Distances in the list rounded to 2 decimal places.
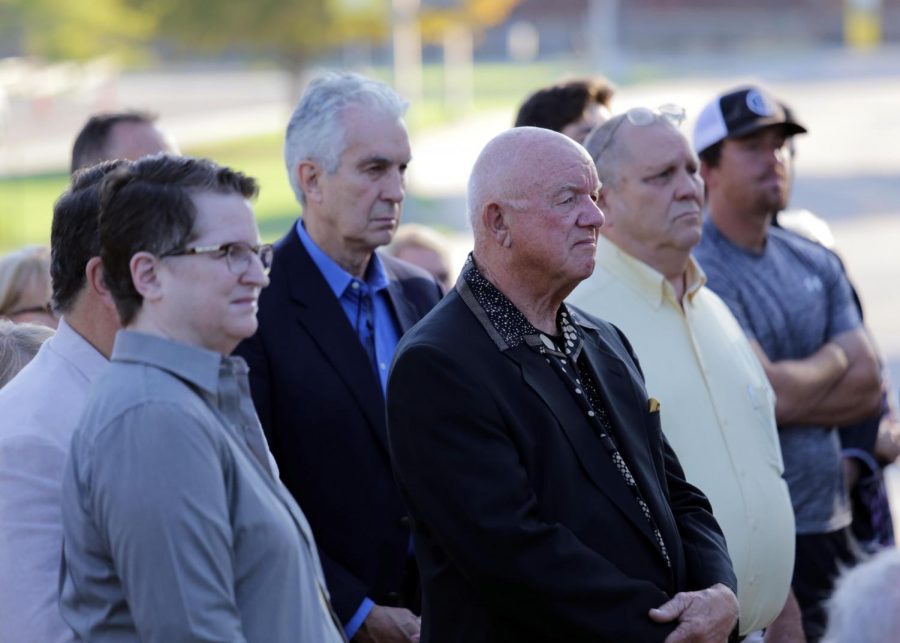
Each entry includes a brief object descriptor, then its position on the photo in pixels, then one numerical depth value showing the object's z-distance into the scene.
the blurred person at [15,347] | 7.71
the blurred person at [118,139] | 11.09
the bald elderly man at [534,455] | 6.37
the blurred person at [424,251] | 12.60
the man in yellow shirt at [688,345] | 8.41
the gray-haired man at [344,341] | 8.21
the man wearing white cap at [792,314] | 9.93
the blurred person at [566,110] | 11.10
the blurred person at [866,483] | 10.70
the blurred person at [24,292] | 9.92
